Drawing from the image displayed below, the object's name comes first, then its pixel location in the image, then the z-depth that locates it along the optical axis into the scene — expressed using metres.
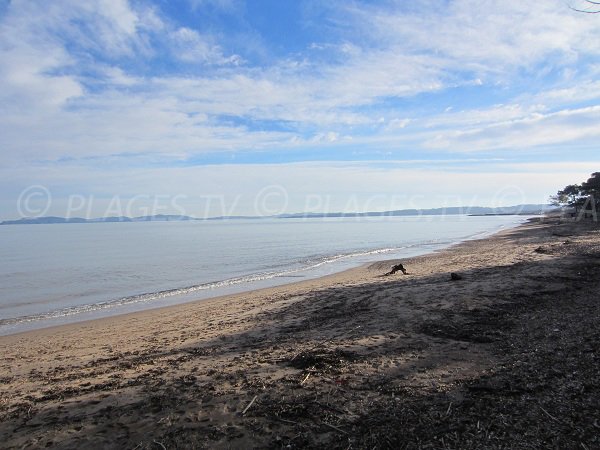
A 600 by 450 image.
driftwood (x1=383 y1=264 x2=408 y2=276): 17.67
